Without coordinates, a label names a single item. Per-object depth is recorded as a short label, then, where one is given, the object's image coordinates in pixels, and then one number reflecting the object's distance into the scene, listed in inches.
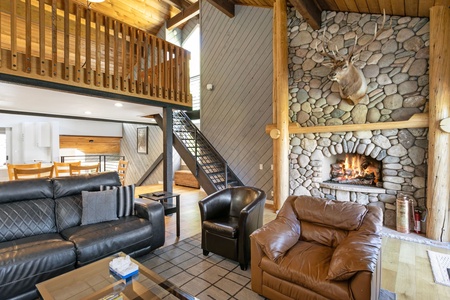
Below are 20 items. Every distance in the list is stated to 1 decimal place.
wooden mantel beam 136.2
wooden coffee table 65.4
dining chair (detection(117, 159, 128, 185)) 225.8
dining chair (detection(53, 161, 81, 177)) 184.6
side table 139.9
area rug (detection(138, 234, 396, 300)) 87.4
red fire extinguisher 140.8
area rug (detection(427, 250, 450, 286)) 95.2
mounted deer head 143.8
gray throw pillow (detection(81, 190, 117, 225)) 111.9
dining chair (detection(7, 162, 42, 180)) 161.8
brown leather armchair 64.9
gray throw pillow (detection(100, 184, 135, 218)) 120.8
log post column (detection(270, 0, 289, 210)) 179.9
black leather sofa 80.4
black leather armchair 104.0
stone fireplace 142.7
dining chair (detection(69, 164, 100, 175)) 179.8
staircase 208.1
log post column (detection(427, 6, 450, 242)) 128.0
